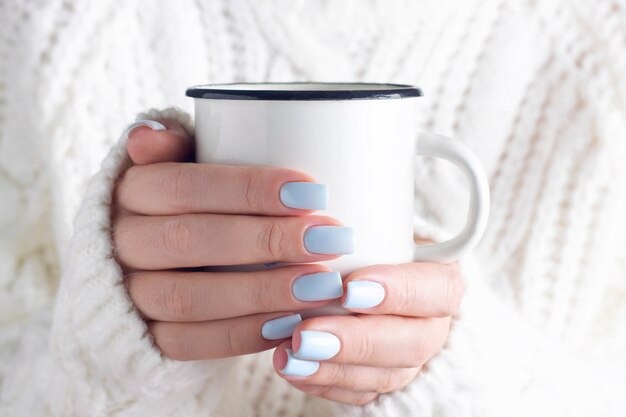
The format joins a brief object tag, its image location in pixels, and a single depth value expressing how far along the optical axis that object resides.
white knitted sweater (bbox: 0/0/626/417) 0.90
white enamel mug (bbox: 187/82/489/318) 0.50
